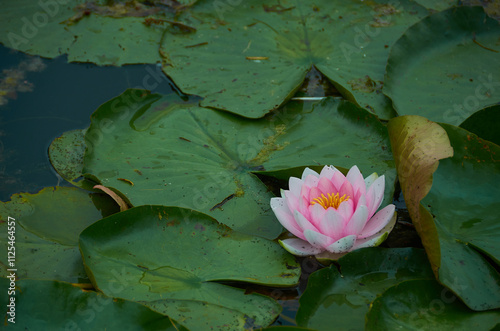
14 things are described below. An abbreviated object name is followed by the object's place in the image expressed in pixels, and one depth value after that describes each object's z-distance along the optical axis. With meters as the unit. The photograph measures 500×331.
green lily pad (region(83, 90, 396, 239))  4.59
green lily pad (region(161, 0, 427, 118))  5.55
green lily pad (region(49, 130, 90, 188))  4.96
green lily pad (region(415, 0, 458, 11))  6.63
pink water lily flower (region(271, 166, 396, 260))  3.90
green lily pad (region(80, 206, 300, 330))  3.73
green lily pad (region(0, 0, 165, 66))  6.25
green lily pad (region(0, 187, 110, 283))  4.12
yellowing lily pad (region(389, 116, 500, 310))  3.68
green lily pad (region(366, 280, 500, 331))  3.52
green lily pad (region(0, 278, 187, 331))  3.39
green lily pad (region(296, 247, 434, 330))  3.67
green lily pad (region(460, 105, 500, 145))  4.54
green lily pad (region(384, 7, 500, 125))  5.23
